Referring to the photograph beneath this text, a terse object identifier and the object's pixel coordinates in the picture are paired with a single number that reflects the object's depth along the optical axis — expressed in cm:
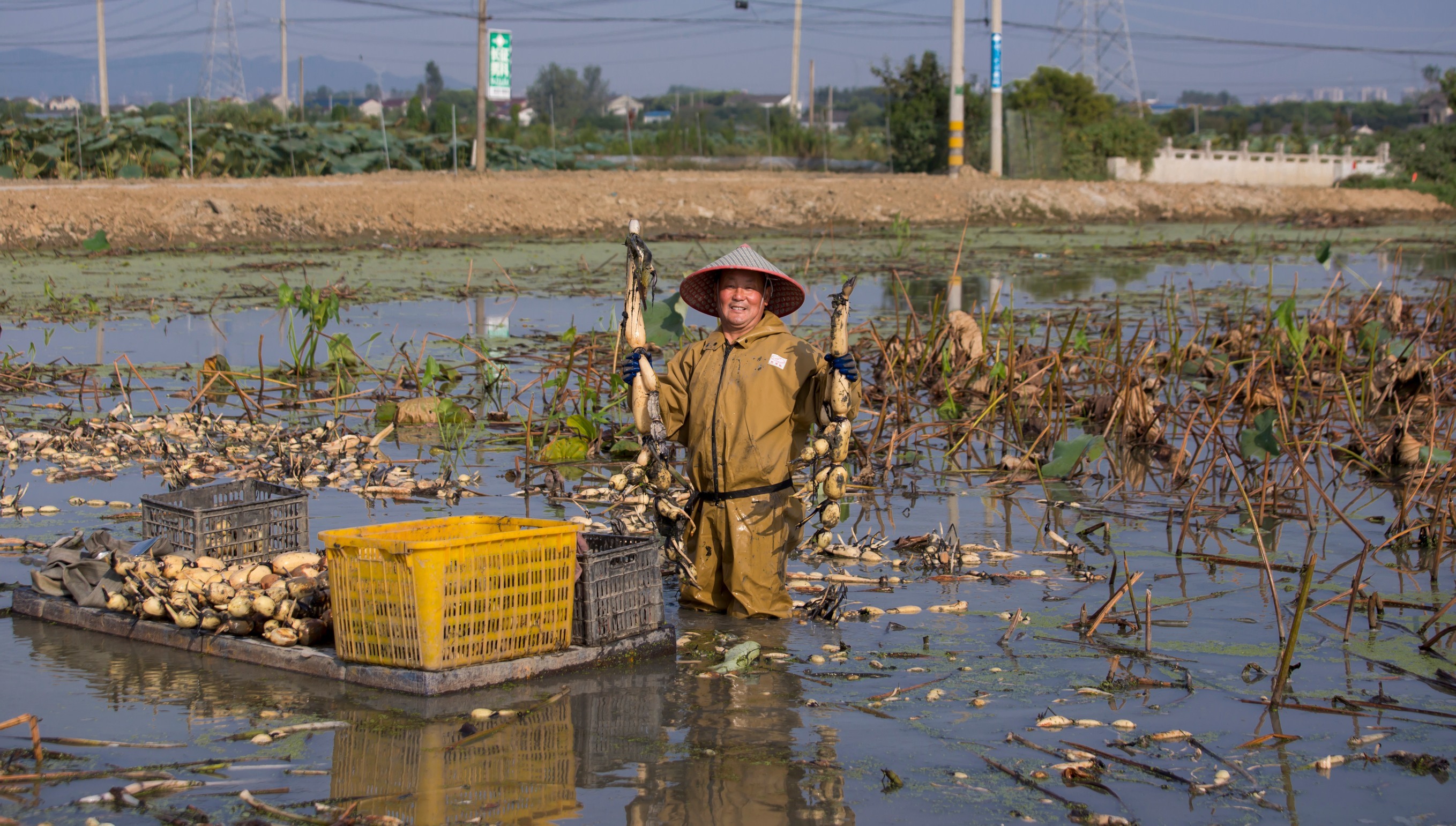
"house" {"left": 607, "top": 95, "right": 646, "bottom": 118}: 11379
